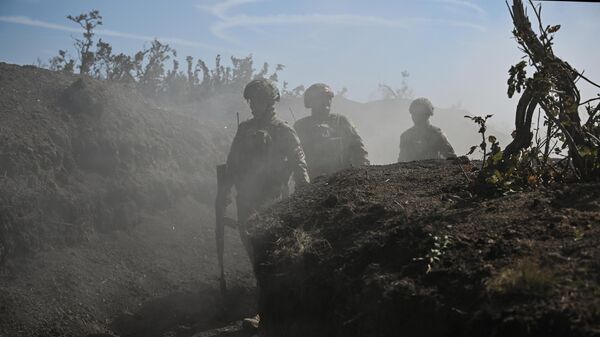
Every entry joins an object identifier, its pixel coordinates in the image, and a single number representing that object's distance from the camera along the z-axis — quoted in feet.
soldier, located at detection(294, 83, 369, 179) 30.53
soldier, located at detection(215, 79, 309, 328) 26.61
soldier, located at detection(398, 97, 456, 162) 33.30
